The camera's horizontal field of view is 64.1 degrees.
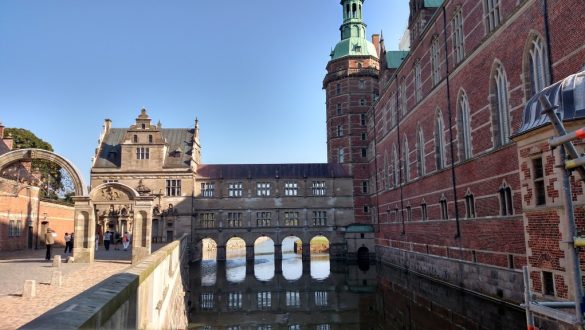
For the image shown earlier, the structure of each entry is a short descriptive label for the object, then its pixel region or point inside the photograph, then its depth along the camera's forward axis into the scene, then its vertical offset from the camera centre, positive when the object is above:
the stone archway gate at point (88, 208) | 21.09 +1.04
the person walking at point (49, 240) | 22.63 -0.42
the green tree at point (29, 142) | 45.47 +9.40
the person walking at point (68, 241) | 28.06 -0.61
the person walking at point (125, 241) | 31.50 -0.75
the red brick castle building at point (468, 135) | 15.98 +4.59
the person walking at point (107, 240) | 31.50 -0.66
